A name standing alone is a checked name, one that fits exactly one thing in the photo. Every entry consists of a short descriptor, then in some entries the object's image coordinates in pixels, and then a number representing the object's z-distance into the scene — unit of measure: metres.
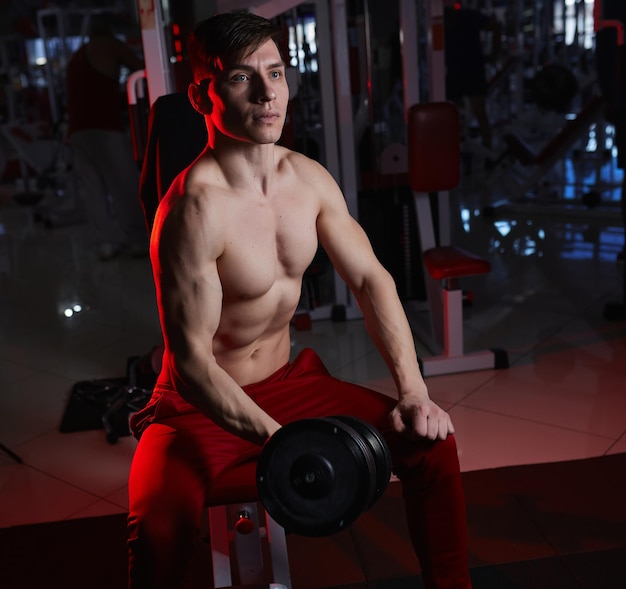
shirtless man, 1.20
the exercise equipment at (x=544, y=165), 4.86
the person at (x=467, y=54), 5.96
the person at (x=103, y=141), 4.23
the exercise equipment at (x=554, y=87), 5.49
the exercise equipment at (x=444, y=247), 2.74
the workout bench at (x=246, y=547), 1.48
